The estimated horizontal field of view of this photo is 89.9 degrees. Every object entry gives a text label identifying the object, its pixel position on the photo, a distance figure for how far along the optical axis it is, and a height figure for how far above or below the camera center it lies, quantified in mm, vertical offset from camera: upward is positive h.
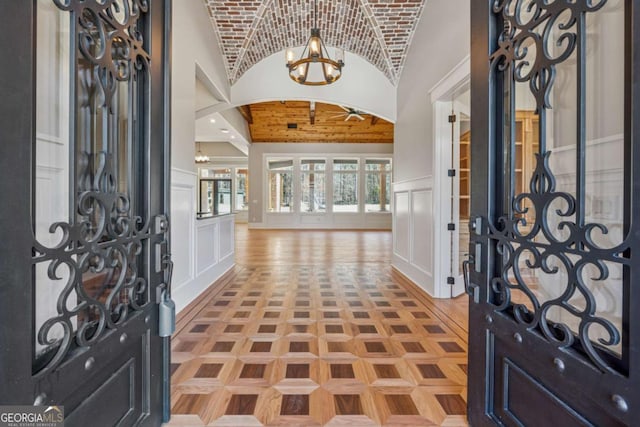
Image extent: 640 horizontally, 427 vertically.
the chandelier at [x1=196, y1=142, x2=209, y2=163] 12500 +2066
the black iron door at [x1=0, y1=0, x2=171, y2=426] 710 +19
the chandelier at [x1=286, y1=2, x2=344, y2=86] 3875 +1948
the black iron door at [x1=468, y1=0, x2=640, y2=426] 797 -1
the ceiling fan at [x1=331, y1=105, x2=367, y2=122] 7863 +2673
